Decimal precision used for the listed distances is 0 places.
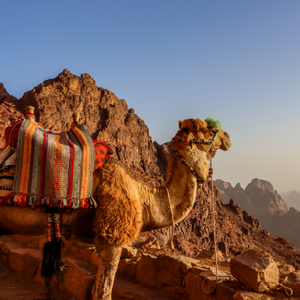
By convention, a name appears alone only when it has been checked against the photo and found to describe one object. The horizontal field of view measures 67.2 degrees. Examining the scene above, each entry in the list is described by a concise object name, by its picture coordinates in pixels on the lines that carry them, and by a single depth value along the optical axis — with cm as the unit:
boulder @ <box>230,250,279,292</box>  303
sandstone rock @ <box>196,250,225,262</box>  667
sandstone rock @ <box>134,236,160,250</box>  759
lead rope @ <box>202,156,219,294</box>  342
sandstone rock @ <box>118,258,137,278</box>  487
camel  280
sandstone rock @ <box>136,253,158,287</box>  439
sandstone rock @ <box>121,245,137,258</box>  547
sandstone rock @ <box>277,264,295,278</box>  425
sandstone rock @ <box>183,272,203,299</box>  362
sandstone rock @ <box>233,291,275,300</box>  279
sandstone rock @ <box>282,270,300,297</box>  296
